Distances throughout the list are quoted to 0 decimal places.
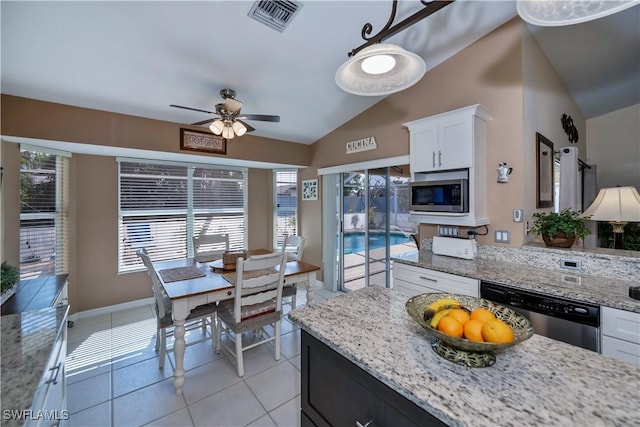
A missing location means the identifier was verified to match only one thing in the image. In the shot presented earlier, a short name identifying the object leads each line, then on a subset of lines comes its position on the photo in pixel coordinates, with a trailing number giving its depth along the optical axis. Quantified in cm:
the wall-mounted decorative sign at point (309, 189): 454
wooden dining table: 204
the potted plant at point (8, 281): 184
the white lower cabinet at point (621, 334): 143
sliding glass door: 370
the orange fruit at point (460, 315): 83
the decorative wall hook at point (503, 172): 239
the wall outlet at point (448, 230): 274
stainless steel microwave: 239
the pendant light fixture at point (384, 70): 130
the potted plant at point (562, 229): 214
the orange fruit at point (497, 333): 75
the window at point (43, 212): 288
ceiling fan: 257
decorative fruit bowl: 76
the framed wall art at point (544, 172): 255
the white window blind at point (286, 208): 491
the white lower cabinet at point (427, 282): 207
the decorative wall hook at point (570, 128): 330
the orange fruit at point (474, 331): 77
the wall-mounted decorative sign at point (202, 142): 343
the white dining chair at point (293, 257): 298
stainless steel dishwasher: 156
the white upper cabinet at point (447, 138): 237
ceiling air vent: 190
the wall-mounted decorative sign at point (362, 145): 359
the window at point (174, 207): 370
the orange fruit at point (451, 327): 81
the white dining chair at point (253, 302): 219
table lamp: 208
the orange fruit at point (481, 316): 82
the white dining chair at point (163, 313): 219
